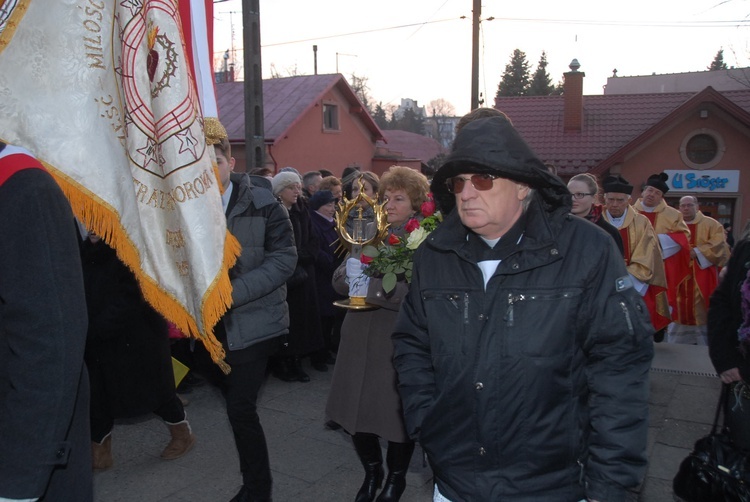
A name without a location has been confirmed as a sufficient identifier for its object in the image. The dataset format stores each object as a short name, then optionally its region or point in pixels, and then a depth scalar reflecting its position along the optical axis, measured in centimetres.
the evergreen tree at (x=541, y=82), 5244
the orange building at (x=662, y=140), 2139
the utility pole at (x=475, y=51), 1639
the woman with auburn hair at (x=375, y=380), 396
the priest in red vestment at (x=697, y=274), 857
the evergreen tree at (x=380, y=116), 7426
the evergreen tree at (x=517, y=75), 5431
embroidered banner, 240
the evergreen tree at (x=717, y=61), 6891
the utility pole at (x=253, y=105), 1043
